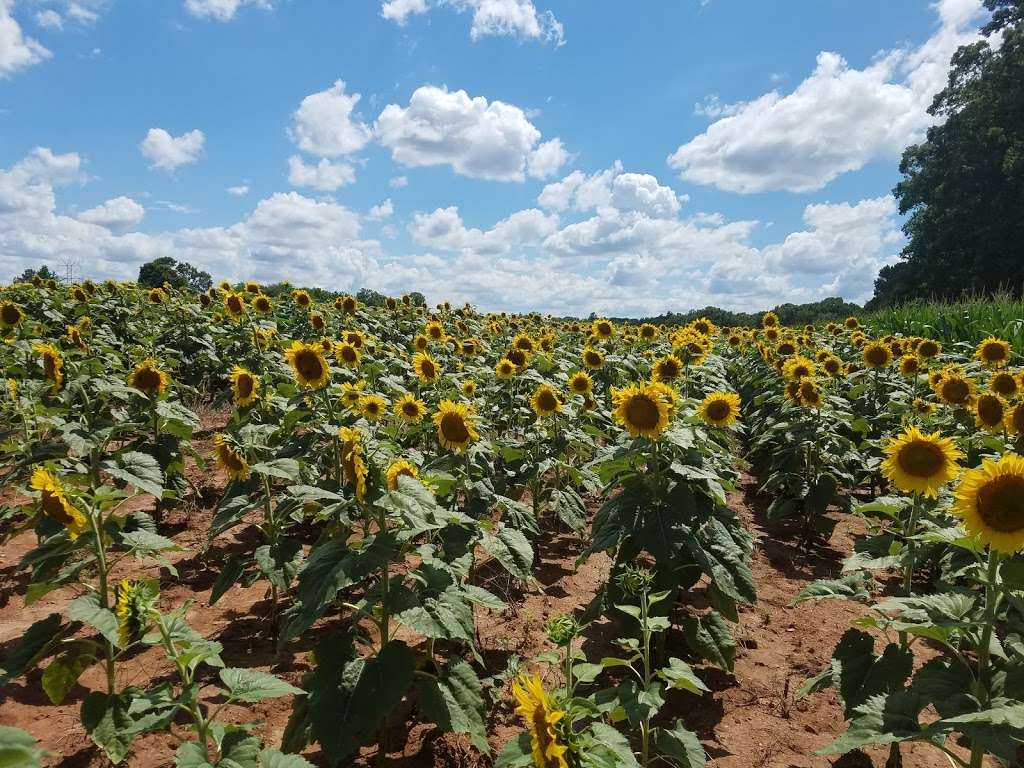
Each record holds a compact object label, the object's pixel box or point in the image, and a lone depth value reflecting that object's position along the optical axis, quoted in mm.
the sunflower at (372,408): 4863
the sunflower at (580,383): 6848
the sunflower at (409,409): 5296
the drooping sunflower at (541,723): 1680
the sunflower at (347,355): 6191
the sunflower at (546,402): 6016
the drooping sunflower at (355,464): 2525
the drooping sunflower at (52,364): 5410
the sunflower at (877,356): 7996
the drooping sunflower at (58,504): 2654
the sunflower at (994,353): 6941
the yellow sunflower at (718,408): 4887
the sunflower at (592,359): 7992
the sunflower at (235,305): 8062
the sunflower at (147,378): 4891
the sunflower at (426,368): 6570
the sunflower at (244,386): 4859
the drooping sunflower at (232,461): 4109
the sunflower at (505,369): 6848
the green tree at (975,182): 36188
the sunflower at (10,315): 7629
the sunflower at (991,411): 4961
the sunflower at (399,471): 2867
